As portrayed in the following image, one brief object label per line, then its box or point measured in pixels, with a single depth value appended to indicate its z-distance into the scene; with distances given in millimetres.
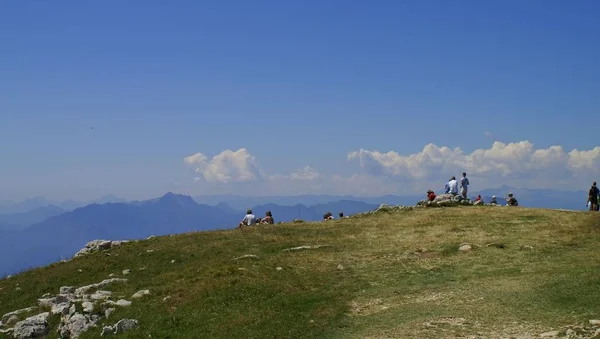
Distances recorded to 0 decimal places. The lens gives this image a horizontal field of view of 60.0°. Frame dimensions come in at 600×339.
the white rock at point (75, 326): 25625
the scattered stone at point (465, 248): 33288
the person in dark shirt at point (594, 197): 51688
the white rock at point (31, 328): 26380
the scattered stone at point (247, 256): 34875
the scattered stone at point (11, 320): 29605
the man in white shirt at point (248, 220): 52750
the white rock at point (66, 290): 33594
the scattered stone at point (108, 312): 27002
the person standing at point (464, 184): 58906
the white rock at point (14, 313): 30438
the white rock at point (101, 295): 29500
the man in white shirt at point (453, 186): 60094
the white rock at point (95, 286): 32094
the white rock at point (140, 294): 29173
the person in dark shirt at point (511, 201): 58219
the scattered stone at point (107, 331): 24250
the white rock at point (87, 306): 27088
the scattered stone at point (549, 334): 18895
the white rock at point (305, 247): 36878
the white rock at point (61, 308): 28312
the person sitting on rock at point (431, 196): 59400
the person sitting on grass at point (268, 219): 53238
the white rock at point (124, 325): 24359
